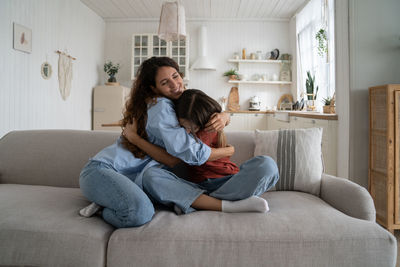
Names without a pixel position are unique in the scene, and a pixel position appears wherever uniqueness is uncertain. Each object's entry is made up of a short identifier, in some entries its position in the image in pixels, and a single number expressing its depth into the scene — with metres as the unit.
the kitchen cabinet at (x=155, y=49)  5.83
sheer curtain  4.16
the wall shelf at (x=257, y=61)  5.84
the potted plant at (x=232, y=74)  5.90
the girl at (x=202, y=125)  1.43
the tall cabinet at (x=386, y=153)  2.21
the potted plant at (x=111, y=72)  5.62
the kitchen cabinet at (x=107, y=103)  5.46
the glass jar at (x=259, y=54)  5.94
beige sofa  1.11
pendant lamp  3.36
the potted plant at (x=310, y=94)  4.31
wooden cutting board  6.07
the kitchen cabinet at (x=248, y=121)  5.52
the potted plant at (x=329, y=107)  3.25
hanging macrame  4.42
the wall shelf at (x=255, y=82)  5.79
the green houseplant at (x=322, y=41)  4.00
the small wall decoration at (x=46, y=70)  4.02
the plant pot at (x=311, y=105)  4.38
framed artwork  3.43
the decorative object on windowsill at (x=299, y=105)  4.85
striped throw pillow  1.70
